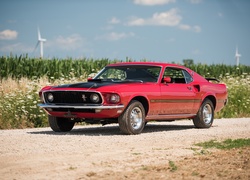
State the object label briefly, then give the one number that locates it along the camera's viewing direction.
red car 12.68
